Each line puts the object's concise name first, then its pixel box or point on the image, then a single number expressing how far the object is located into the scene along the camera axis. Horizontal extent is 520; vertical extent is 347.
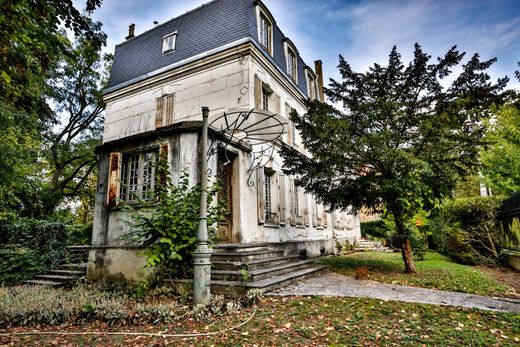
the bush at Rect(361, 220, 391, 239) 18.03
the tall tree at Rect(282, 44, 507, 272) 6.26
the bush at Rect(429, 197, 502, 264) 8.96
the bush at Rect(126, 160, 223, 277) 5.25
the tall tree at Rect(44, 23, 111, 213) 16.92
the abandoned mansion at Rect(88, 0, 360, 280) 6.86
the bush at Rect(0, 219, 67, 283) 7.98
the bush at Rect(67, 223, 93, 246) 12.53
